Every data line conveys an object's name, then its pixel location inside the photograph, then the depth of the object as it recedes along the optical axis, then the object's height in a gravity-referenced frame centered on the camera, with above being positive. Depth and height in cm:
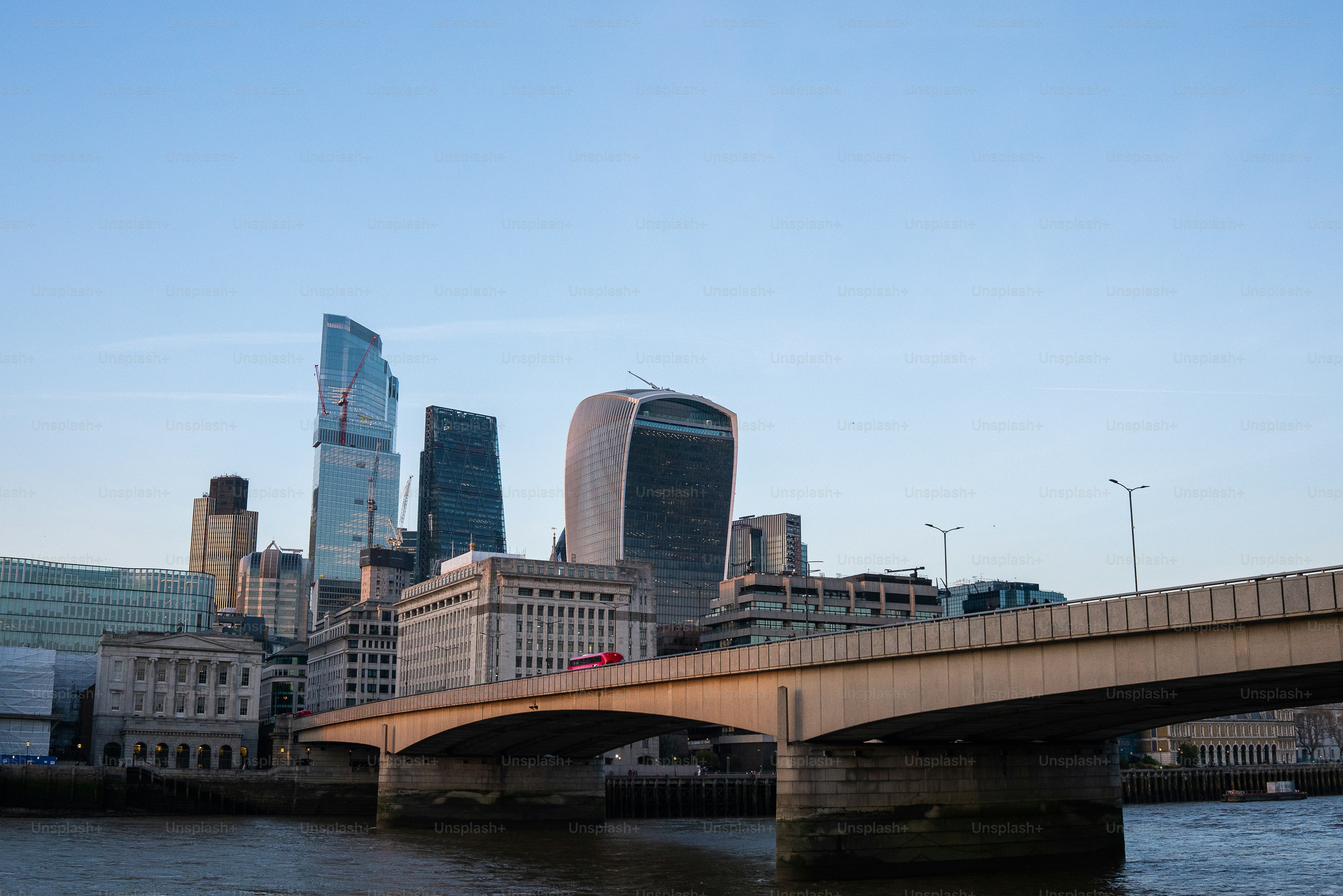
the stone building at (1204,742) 19250 -404
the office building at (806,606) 16988 +1502
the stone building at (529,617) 15450 +1220
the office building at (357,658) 17975 +816
